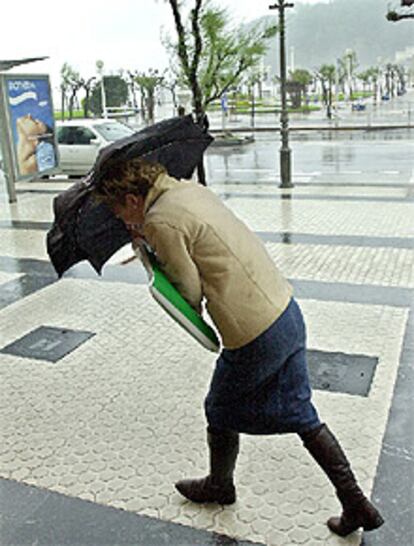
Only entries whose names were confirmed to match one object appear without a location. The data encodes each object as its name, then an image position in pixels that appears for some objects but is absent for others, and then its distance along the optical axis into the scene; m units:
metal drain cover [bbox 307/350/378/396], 4.27
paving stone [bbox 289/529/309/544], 2.87
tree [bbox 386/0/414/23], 7.38
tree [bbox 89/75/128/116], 47.56
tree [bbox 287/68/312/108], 52.84
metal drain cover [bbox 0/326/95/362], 5.04
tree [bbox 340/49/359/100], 60.94
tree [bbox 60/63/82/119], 43.44
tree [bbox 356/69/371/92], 69.07
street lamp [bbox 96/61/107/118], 34.75
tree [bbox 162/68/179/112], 40.82
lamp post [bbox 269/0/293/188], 11.66
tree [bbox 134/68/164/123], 38.62
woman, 2.43
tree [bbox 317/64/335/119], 48.49
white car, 15.81
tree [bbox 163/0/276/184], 10.52
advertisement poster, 11.84
